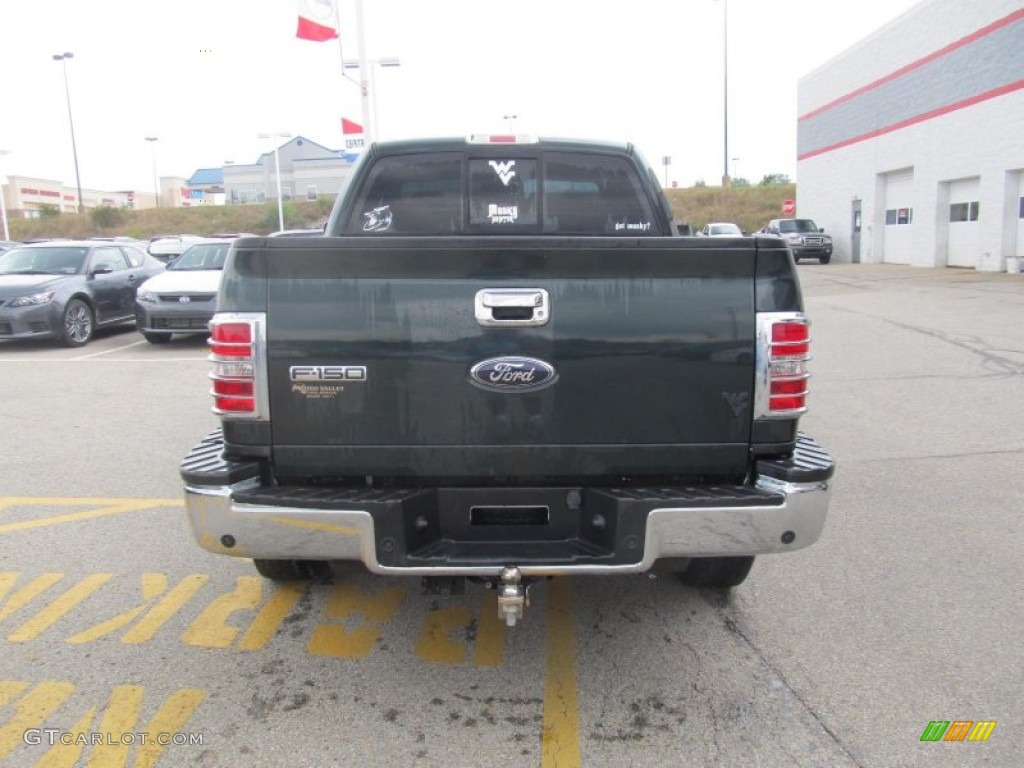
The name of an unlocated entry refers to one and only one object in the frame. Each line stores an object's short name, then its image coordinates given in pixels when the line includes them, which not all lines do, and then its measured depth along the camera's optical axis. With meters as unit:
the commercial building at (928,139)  22.39
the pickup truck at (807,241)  32.41
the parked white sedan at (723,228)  25.55
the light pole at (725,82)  42.19
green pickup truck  2.79
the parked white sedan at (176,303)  12.03
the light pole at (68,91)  52.12
